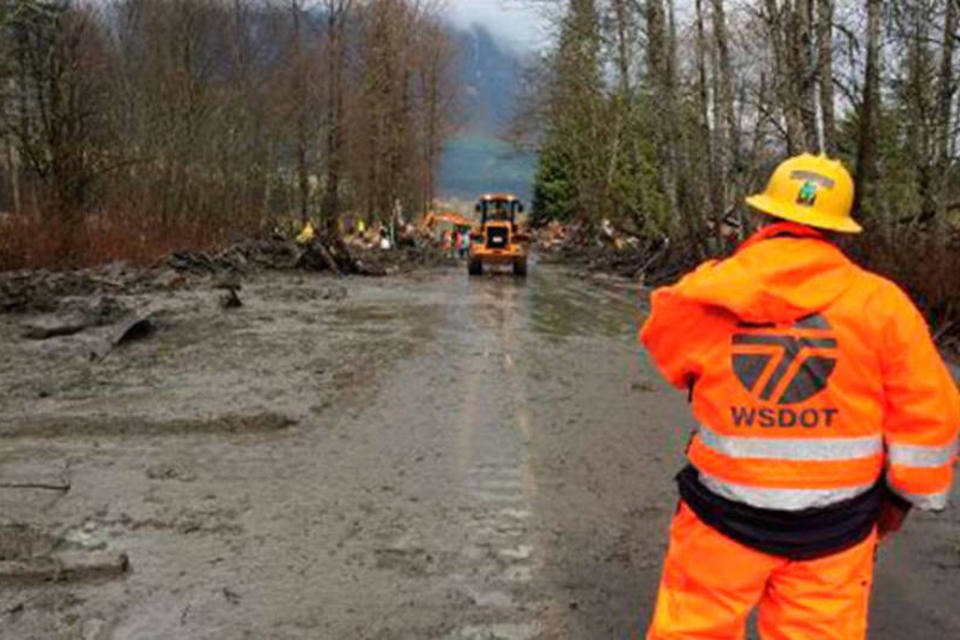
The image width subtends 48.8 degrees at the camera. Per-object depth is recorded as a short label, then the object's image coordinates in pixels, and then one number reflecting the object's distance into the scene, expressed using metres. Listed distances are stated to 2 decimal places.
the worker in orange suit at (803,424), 2.91
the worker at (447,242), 52.12
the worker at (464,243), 48.17
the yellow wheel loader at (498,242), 32.28
